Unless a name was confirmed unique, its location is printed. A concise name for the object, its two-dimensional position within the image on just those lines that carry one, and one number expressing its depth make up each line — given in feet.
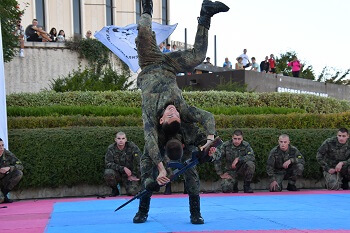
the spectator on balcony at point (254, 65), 94.00
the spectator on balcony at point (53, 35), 84.73
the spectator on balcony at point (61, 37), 84.79
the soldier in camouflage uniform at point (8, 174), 38.45
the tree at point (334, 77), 123.22
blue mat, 22.77
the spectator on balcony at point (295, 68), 96.58
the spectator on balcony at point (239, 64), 92.53
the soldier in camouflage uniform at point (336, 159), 42.93
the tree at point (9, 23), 63.05
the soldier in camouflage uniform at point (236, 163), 42.04
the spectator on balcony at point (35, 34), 81.61
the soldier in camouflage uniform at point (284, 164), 42.65
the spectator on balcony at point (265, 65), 98.53
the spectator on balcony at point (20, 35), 73.84
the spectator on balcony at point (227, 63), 103.62
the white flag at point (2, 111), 39.58
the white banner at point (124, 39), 71.20
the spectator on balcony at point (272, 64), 98.05
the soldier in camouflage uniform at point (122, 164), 40.40
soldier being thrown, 22.13
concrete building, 94.38
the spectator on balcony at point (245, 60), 94.35
